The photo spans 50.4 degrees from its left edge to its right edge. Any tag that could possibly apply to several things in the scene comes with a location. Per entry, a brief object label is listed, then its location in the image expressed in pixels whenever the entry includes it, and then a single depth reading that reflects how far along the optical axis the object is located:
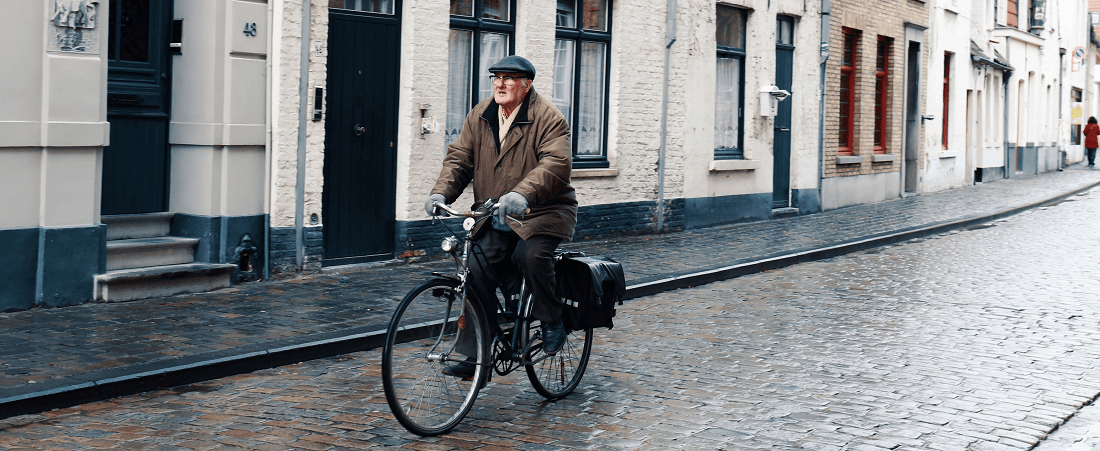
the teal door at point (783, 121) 18.62
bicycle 5.14
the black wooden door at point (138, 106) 9.21
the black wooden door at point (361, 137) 10.62
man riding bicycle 5.56
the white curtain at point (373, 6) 10.72
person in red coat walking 41.33
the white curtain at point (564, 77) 13.78
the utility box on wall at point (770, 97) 17.62
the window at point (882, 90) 23.27
